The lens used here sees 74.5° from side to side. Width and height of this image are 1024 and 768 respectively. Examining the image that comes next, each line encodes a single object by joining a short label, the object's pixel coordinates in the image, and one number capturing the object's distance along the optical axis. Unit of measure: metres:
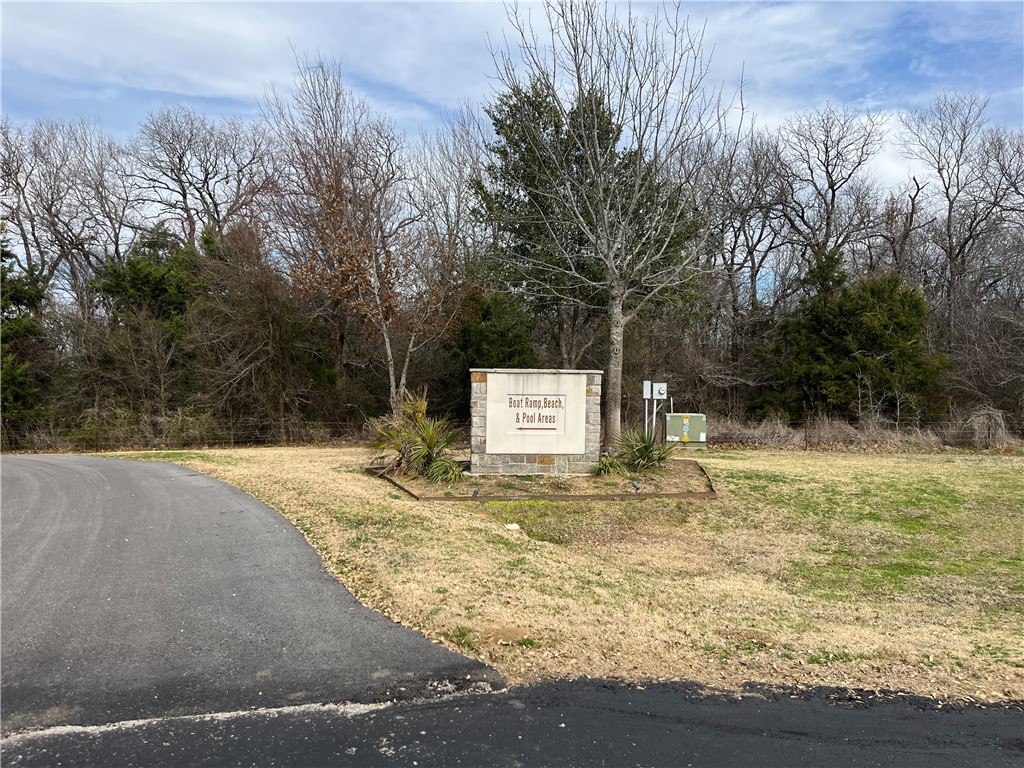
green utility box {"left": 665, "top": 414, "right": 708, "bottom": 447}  19.95
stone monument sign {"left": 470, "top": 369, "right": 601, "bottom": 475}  12.28
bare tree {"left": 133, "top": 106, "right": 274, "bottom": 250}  36.31
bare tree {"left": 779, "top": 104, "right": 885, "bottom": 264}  33.41
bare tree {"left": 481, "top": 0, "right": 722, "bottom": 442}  14.13
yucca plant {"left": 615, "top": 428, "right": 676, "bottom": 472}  12.89
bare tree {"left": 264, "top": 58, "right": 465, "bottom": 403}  21.53
